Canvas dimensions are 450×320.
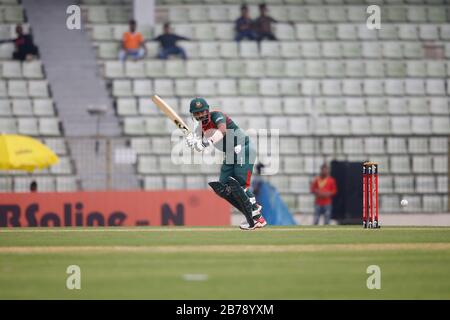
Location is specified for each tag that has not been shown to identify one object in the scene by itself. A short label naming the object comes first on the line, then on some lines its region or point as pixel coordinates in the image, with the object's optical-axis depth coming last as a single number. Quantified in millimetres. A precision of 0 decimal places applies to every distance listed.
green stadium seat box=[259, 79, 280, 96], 35406
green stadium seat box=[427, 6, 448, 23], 38500
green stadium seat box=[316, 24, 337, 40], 37406
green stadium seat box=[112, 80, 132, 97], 35156
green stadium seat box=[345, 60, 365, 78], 36344
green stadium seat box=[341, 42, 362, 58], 36844
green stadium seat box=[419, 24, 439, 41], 38031
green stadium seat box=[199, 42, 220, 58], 36219
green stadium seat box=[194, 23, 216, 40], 36906
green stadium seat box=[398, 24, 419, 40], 37938
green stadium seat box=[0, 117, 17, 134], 33844
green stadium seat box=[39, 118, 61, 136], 34000
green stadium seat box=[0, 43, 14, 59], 36172
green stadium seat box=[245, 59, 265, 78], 35750
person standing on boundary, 30688
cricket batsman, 20000
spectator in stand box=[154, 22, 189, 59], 35688
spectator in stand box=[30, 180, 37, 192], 29750
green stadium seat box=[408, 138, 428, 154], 33938
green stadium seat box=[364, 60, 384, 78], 36544
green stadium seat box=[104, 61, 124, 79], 35625
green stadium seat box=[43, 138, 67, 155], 31700
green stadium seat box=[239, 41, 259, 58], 36309
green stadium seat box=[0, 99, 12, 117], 34312
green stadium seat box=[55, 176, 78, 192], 32125
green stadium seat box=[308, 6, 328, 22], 38219
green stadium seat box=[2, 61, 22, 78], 35500
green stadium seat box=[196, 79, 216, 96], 34969
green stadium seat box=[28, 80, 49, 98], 35000
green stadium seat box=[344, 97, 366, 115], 35500
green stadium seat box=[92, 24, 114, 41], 36738
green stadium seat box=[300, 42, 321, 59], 36531
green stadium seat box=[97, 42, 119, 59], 36312
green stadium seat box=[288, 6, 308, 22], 38119
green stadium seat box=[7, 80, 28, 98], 35031
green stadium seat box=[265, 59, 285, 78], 35781
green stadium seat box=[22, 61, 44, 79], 35500
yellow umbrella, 28172
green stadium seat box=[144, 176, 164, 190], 32719
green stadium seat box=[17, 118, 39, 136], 34000
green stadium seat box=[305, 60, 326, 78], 35906
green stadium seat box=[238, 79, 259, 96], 35406
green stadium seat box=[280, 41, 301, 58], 36438
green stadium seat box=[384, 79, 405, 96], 36219
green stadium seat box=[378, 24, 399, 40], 37719
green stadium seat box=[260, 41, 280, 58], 36344
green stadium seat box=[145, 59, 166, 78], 35625
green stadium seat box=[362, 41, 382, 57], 37031
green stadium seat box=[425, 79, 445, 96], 36469
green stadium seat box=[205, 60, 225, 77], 35656
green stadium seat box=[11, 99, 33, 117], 34522
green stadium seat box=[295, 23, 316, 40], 37281
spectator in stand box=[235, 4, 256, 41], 36469
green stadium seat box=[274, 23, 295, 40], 37219
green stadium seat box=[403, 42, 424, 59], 37438
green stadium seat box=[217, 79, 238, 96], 35156
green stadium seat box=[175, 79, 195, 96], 34938
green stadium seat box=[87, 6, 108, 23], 37375
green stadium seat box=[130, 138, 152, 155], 33188
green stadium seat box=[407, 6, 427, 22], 38531
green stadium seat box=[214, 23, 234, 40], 37000
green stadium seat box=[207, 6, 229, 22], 37812
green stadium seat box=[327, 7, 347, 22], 38266
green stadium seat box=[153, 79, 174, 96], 34906
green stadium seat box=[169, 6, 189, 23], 37562
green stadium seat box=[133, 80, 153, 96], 35156
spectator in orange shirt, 35656
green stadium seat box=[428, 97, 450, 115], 36094
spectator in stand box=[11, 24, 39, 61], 35406
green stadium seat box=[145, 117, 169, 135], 34281
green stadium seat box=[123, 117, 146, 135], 34219
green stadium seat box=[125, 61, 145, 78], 35656
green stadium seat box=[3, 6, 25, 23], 37219
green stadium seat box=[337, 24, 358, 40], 37438
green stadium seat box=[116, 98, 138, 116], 34656
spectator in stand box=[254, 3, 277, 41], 36500
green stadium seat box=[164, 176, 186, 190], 33000
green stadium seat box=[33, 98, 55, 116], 34531
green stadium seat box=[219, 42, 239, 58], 36250
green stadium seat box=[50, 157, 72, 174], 32306
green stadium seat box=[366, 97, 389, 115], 35600
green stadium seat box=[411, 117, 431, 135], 35622
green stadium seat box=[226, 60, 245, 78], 35781
